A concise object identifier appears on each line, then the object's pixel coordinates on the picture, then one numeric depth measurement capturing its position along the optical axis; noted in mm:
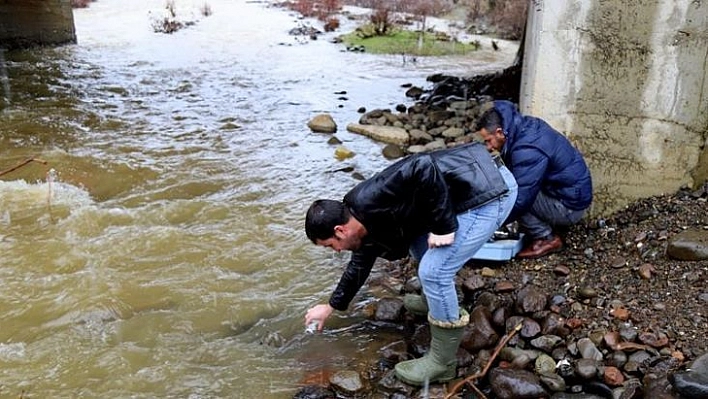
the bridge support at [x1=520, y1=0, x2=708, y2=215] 4680
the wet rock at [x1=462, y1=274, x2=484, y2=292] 4545
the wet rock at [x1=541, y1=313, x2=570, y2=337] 3936
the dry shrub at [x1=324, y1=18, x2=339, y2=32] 21672
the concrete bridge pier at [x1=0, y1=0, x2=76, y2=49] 16875
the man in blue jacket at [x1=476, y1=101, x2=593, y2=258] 4227
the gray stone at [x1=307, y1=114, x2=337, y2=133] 9398
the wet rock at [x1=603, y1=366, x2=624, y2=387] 3480
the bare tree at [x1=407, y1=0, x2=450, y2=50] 26620
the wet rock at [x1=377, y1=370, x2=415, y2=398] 3709
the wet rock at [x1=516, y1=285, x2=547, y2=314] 4148
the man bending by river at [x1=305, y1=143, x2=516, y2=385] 3105
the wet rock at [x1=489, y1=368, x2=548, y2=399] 3512
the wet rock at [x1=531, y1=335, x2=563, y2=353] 3852
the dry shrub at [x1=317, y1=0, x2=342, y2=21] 25175
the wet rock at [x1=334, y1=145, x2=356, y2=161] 8198
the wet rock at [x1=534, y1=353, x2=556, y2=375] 3691
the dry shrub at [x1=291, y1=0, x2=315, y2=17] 26256
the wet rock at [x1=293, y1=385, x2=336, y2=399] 3754
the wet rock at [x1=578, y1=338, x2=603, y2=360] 3693
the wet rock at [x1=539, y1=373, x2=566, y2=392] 3551
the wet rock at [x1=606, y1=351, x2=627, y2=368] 3601
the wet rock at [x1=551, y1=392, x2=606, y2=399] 3426
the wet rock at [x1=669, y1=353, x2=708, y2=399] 3119
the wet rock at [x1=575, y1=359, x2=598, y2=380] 3533
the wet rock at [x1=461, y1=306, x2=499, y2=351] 3994
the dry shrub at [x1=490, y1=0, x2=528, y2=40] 21469
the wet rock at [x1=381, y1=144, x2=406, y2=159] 8273
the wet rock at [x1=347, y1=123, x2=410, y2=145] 8866
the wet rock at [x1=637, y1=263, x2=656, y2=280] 4152
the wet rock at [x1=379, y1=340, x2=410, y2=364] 4043
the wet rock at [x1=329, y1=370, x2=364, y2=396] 3748
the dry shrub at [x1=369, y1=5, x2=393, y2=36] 20000
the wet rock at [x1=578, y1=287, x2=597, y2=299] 4145
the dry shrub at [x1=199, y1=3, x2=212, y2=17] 25077
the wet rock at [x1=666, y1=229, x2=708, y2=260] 4105
